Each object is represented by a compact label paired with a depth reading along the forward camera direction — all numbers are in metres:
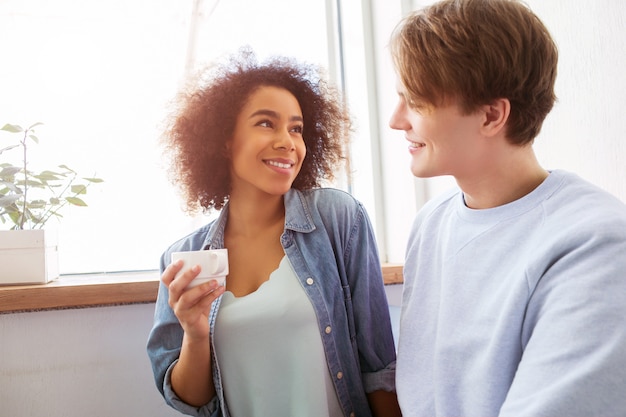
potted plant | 1.27
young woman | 1.04
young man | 0.62
